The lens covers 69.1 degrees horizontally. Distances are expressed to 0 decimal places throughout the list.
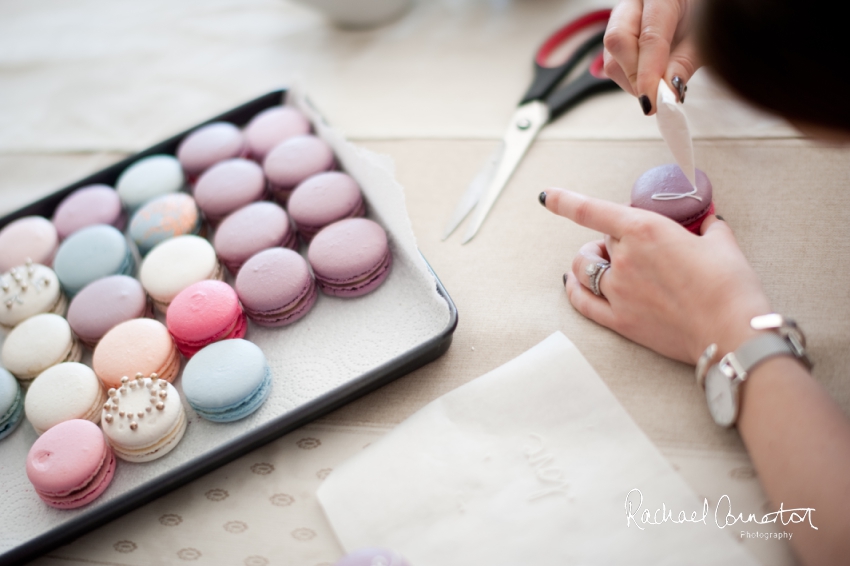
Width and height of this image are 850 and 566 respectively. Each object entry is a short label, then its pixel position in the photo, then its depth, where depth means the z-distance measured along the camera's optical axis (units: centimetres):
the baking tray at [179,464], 59
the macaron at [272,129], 91
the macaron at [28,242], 83
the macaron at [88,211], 86
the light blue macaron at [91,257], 80
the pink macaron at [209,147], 90
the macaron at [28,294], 77
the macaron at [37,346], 72
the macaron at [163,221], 83
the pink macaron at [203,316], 70
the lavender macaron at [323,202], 79
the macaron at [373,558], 50
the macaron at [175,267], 76
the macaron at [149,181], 89
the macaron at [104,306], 74
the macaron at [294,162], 85
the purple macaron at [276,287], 72
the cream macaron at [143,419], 63
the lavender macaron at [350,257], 73
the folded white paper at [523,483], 51
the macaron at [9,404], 68
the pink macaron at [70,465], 60
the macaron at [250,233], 78
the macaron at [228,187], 84
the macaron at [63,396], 66
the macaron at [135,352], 69
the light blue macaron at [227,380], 64
